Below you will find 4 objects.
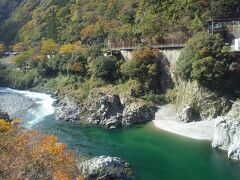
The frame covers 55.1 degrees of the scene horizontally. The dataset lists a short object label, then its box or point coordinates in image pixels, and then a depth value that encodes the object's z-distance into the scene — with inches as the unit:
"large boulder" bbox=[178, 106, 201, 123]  1207.4
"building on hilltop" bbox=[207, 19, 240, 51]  1371.7
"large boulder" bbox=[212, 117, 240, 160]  930.5
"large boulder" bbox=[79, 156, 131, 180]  811.8
